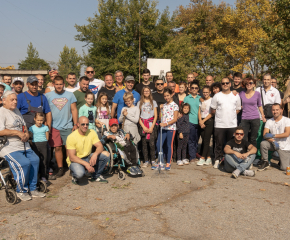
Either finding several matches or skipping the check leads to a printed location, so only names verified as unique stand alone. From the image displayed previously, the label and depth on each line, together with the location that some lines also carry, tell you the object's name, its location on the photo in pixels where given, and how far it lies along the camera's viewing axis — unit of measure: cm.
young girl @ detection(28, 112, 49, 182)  590
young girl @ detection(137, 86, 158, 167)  723
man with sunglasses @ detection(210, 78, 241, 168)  719
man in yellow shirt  575
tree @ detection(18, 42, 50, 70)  8819
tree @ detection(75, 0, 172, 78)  2945
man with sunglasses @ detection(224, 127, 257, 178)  662
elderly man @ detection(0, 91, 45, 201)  495
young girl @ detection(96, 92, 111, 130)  704
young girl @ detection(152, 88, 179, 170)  725
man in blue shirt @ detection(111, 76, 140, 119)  741
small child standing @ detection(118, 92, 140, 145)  711
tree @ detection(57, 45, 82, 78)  9025
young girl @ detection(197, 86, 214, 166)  770
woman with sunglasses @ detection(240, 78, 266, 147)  752
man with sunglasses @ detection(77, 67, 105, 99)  812
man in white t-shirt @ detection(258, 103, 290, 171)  718
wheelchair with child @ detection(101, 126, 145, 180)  626
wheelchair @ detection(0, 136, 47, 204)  481
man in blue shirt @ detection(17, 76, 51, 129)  601
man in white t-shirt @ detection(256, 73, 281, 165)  779
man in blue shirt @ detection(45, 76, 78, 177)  654
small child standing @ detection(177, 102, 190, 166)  751
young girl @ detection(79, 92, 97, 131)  687
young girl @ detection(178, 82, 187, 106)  824
